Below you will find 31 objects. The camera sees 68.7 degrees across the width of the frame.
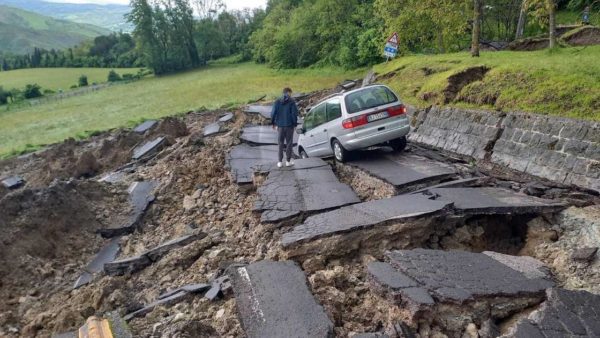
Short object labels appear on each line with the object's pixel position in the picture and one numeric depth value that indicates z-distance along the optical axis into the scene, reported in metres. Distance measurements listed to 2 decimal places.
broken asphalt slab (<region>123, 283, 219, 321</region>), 5.99
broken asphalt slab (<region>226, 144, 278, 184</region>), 11.13
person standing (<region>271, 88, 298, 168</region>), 10.69
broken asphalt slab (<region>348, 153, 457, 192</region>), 8.69
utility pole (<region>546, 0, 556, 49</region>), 14.58
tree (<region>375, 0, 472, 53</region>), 20.14
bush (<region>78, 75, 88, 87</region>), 66.50
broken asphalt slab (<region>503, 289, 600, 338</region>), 4.25
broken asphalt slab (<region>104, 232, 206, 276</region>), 7.99
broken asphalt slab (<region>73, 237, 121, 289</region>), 8.10
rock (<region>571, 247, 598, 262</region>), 5.66
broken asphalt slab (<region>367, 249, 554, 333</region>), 4.76
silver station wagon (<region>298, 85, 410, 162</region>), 10.48
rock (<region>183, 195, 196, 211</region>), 10.45
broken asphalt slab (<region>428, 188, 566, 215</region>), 6.90
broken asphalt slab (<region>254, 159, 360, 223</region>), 8.02
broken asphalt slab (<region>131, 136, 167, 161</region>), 17.36
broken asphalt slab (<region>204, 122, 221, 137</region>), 18.90
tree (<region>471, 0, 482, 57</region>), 17.16
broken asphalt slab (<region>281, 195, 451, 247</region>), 6.62
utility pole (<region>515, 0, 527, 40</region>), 24.83
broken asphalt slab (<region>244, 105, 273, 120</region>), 22.33
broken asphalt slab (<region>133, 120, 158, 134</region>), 22.41
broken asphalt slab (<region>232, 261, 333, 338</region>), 4.69
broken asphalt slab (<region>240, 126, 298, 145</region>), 16.02
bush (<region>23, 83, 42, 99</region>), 57.00
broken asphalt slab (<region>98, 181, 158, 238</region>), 10.21
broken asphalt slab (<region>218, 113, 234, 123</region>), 22.38
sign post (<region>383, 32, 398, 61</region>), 20.61
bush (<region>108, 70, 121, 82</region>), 68.44
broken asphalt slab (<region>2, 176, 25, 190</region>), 16.97
